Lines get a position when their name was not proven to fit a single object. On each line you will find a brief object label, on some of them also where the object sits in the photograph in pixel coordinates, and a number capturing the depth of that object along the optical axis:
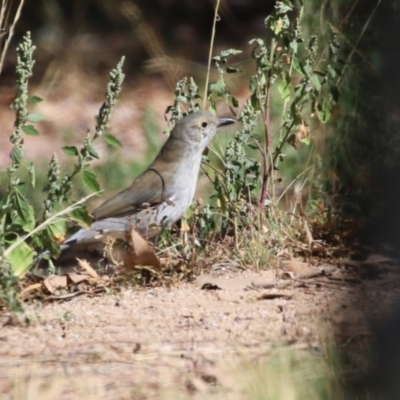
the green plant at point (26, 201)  8.59
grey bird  10.55
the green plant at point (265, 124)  9.56
